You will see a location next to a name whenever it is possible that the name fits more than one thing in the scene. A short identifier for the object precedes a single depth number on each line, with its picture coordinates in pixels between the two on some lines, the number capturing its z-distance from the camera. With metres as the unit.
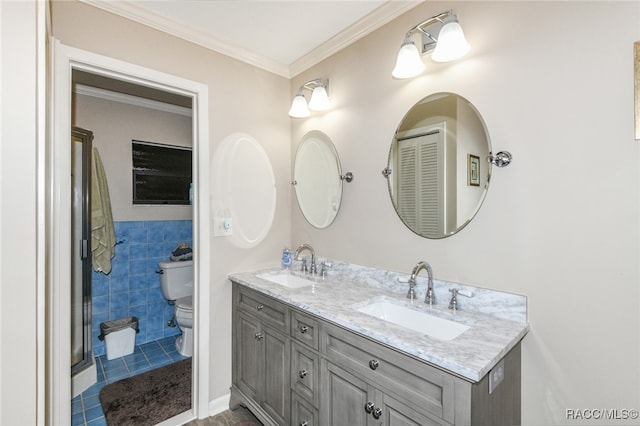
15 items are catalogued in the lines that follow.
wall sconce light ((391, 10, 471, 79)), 1.36
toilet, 2.77
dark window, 3.07
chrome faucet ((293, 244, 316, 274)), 2.22
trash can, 2.72
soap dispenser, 2.37
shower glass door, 2.30
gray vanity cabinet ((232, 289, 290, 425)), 1.68
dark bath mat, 1.99
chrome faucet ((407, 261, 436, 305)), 1.53
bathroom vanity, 1.01
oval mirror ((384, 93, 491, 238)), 1.44
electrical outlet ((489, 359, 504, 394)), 1.04
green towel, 2.62
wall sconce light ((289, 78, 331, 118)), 2.12
